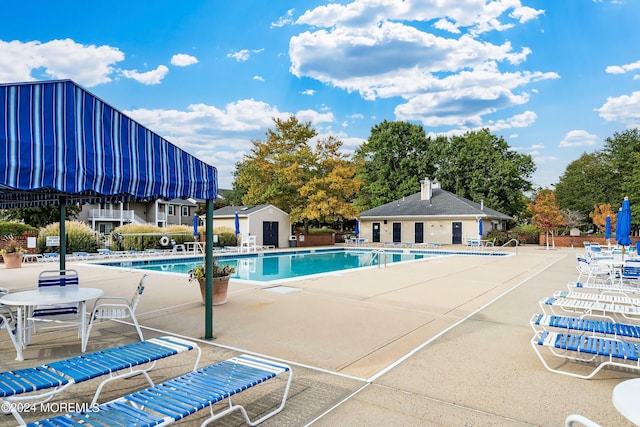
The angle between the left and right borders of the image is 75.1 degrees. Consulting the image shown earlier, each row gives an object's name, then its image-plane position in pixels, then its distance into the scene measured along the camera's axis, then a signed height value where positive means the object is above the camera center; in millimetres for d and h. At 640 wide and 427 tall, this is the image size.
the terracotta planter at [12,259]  14930 -1117
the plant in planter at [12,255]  14961 -957
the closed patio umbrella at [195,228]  24800 -113
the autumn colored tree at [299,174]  29484 +3747
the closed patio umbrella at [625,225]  11438 -103
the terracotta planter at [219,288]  8023 -1211
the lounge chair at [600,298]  6510 -1245
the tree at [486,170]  42844 +5644
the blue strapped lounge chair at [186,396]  2604 -1207
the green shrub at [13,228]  19594 -2
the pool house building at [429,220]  33156 +322
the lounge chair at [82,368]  2941 -1148
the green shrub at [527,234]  35844 -1008
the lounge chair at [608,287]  7483 -1203
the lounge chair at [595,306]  5723 -1216
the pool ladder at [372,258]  20766 -1928
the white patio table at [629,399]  2219 -1025
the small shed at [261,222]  28123 +234
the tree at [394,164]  46094 +6745
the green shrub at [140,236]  22250 -544
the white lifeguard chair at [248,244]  25342 -1150
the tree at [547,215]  31531 +537
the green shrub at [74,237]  19516 -481
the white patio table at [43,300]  4984 -906
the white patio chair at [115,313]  5512 -1191
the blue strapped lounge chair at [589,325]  4816 -1263
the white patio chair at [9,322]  4769 -1200
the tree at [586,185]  48406 +4528
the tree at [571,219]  38312 +282
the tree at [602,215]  38038 +613
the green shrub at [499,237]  32656 -1124
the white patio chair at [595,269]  10591 -1241
